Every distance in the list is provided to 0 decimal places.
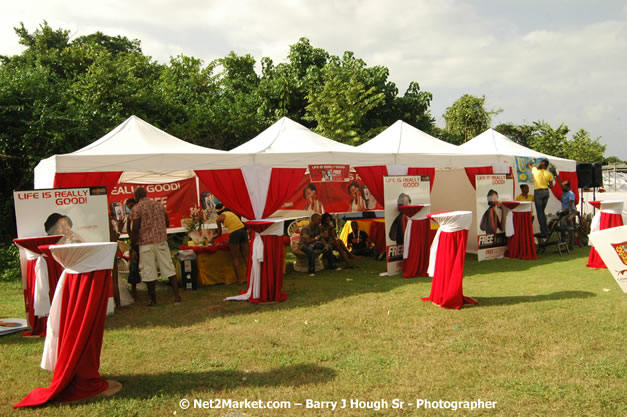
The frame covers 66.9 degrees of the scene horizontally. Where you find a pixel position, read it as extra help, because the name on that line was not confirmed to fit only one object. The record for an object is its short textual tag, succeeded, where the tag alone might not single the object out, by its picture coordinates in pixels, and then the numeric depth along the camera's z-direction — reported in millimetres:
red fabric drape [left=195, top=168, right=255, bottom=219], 7414
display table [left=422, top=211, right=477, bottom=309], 5707
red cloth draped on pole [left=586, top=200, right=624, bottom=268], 7844
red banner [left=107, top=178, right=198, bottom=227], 10109
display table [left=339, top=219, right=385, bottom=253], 10281
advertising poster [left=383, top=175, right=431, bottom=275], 8211
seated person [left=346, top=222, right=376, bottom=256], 10383
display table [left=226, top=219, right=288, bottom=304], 6504
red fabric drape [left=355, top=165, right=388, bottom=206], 8664
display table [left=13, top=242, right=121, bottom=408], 3371
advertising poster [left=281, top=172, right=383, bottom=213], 10766
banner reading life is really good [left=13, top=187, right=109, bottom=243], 5473
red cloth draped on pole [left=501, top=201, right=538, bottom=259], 9445
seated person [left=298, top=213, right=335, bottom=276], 8617
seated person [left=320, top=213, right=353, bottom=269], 9000
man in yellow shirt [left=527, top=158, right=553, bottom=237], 10234
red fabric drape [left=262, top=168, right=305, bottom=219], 7651
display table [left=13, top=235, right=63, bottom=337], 5027
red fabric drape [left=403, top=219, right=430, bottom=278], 8055
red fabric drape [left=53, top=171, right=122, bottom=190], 6691
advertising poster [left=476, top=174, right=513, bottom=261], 9344
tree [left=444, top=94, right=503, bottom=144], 24938
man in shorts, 6309
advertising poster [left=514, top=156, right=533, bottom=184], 10991
